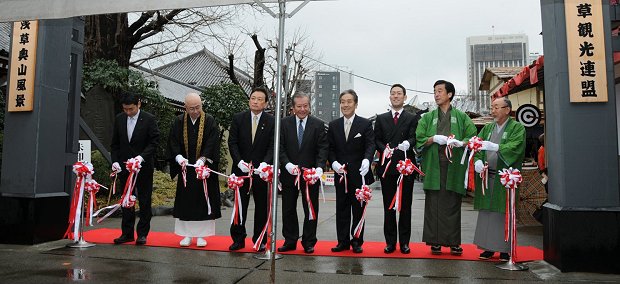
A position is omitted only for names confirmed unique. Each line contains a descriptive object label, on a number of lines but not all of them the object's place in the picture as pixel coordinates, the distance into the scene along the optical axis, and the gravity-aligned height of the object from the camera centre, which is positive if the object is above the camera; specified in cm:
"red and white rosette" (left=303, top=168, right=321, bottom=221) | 479 -3
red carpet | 475 -77
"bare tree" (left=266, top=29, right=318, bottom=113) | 1919 +455
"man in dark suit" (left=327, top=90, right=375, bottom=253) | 493 +20
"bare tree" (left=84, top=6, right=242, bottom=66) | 1130 +360
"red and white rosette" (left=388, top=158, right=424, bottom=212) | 475 +5
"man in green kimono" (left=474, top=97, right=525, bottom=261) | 452 +11
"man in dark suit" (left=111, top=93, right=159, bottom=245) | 536 +30
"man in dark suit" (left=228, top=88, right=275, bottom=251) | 503 +29
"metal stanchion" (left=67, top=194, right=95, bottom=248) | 504 -74
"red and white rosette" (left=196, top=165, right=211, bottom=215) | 499 +0
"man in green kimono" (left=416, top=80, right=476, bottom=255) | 472 +10
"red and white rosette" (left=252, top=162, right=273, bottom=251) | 472 -8
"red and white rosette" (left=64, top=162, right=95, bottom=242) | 517 -23
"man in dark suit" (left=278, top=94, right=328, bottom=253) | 492 +20
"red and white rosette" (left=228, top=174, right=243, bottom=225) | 489 -26
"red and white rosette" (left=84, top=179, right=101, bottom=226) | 538 -18
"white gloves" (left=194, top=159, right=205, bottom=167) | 501 +14
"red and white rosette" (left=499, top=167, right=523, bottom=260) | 434 -20
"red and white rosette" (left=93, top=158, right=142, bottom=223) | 516 -9
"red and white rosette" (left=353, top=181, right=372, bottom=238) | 476 -20
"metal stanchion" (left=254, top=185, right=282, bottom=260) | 455 -76
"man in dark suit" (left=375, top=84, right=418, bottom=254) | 489 +21
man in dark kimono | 515 +10
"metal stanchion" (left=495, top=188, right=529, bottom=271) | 418 -62
